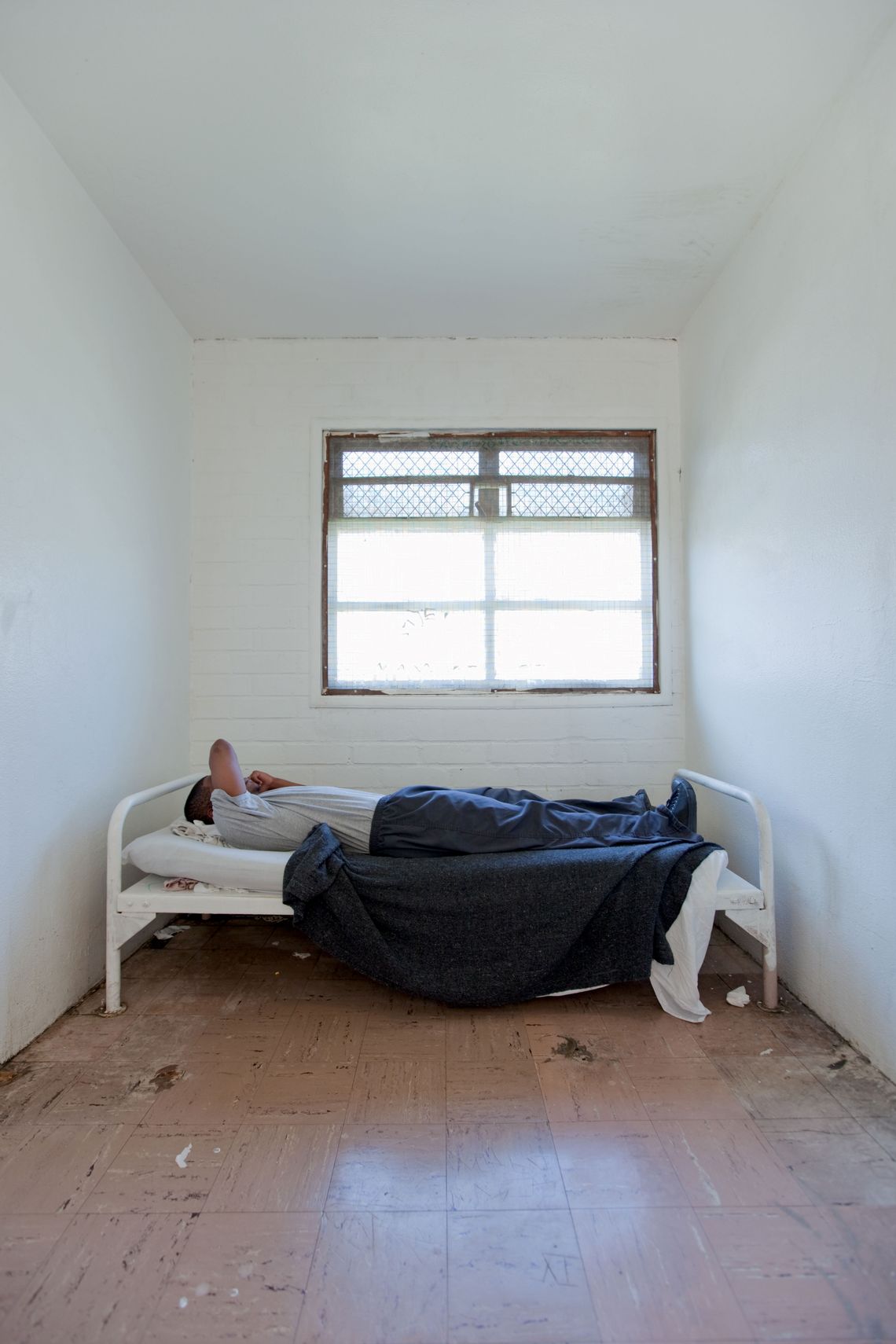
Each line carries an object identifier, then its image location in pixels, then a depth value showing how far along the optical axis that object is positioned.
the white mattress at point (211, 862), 2.43
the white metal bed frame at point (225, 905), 2.37
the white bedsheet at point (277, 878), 2.32
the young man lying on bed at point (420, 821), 2.55
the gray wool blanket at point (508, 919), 2.32
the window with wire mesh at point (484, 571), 3.54
